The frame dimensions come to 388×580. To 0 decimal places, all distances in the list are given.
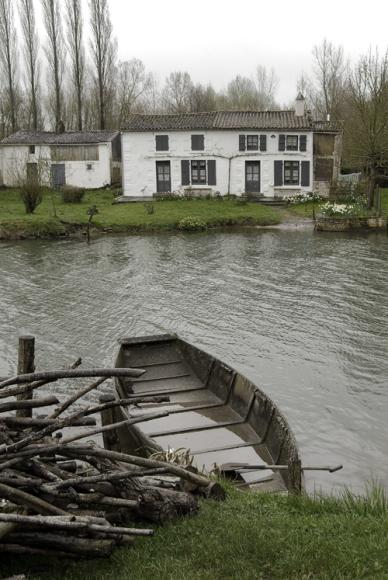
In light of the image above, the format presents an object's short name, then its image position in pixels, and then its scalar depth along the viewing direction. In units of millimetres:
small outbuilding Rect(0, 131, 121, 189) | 49406
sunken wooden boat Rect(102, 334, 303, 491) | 9672
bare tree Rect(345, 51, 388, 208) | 41406
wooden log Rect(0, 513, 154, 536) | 5750
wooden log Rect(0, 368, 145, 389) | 6812
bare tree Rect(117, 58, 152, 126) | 72562
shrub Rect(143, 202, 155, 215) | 40562
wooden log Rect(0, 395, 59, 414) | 6699
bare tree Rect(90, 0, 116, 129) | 61000
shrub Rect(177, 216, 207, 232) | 38719
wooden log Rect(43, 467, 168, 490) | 6297
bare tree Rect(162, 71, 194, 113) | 82000
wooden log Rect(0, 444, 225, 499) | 6264
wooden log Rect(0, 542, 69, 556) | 6023
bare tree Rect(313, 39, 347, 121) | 70125
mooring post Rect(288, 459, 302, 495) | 8633
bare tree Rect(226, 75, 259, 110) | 84750
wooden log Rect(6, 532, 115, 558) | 6062
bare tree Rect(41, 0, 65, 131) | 60344
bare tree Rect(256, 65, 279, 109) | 92425
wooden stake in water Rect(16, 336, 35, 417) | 9039
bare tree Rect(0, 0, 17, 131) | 59531
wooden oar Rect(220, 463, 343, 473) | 8859
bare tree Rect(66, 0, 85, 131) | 60594
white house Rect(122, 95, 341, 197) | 45094
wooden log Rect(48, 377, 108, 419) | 6949
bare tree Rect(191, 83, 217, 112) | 78500
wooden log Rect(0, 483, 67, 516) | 5992
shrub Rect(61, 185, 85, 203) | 44062
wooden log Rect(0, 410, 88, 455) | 6195
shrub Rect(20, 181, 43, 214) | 39156
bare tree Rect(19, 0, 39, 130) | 60469
